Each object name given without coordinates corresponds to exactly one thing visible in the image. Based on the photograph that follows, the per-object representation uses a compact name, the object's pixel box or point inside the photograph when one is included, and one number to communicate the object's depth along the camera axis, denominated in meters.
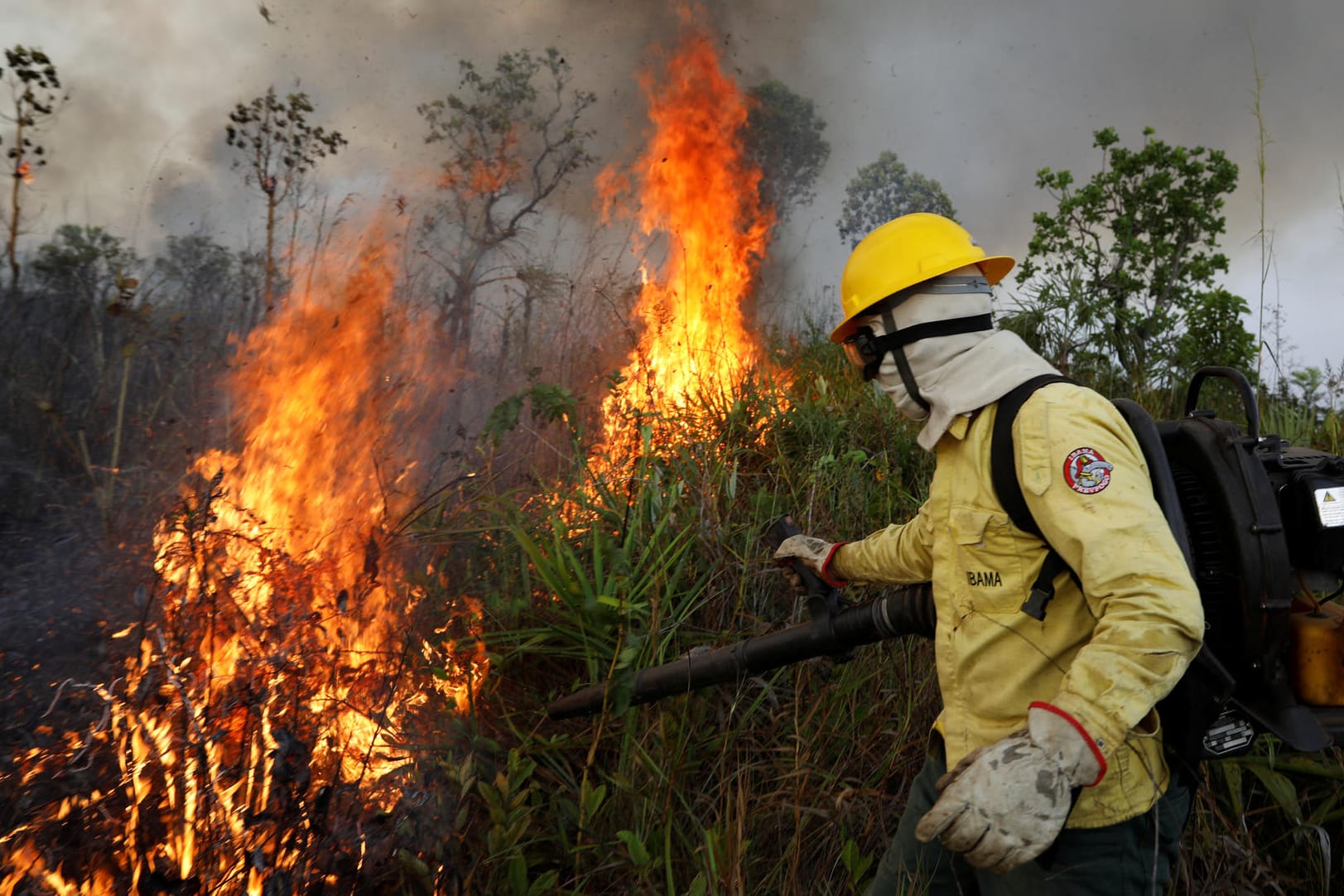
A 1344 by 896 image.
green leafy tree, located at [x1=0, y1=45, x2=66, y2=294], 3.25
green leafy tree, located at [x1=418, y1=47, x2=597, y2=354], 4.82
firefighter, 1.28
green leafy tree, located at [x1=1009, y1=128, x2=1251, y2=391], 7.55
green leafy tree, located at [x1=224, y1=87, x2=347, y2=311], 3.93
